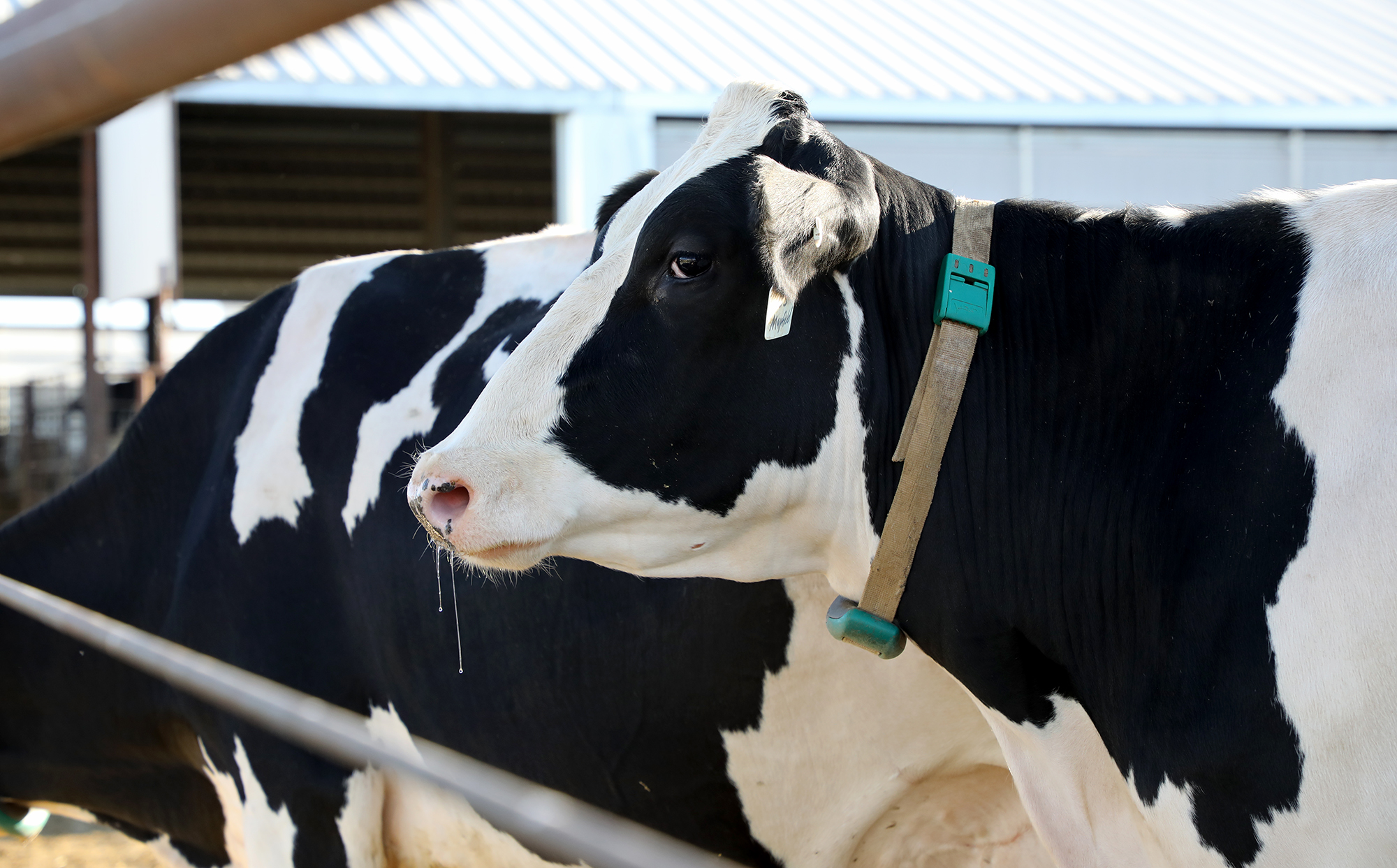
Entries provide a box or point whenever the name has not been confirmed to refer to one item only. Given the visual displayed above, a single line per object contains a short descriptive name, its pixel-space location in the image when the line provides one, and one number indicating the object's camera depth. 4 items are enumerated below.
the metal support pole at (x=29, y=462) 9.77
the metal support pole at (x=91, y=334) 8.60
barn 7.34
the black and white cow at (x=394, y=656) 2.11
